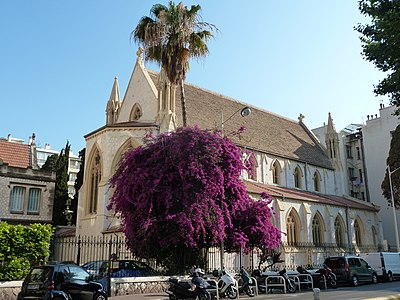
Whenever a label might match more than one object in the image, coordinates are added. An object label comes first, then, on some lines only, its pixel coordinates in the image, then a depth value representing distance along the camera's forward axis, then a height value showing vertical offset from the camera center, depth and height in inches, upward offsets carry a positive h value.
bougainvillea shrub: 793.6 +116.0
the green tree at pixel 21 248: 665.6 +19.4
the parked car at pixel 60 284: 486.9 -29.6
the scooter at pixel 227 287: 652.7 -44.9
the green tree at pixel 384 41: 650.8 +345.7
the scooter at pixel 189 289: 583.5 -42.9
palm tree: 960.9 +498.3
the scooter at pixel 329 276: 863.1 -38.9
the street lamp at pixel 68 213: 1784.1 +197.8
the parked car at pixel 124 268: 773.9 -18.0
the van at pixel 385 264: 1012.5 -18.8
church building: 1170.0 +317.3
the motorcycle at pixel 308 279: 842.5 -44.0
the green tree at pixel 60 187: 1713.8 +294.3
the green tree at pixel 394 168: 1466.5 +309.4
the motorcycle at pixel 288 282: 770.9 -45.3
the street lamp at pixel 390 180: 1358.3 +242.9
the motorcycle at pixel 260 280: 802.2 -42.8
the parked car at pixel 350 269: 879.7 -26.2
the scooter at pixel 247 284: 703.1 -44.0
